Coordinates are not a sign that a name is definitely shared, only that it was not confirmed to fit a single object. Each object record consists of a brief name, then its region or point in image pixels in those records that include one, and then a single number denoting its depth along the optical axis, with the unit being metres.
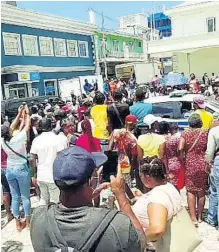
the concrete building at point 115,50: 31.52
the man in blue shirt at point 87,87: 20.28
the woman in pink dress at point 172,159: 4.88
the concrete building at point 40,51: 21.16
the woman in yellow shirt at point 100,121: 6.20
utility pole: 31.45
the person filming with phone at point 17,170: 4.90
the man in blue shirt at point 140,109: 6.40
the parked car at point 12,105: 12.20
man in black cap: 1.69
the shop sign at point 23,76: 20.86
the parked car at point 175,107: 9.05
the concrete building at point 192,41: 26.33
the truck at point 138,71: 28.39
